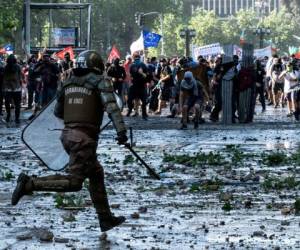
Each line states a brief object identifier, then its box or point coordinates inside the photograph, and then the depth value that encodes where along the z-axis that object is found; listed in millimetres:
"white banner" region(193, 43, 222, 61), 55906
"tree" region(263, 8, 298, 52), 160500
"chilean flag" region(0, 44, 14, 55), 60788
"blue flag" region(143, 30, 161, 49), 54469
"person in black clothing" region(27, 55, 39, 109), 38078
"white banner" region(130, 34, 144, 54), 53844
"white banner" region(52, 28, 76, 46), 56031
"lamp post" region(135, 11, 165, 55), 137950
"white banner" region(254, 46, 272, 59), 60781
